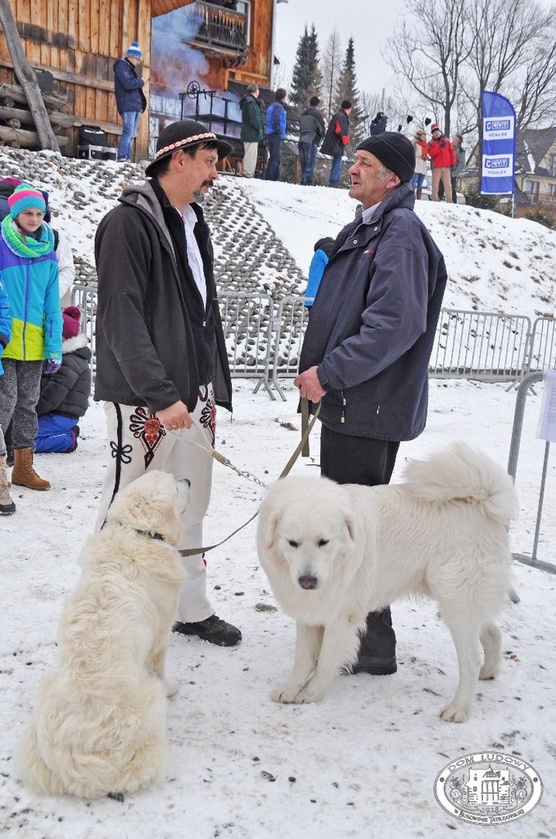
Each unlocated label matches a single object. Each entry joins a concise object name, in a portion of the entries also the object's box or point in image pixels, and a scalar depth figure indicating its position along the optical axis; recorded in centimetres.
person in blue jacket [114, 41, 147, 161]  1639
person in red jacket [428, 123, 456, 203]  2175
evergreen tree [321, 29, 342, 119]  6625
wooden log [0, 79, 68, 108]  1616
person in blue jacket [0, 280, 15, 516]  491
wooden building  1728
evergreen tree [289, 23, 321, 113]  5759
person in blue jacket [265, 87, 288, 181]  1952
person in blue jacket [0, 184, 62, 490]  545
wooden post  1619
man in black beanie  296
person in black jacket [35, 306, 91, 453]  669
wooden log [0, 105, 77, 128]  1606
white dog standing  293
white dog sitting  225
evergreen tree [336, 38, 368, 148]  5853
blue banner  1992
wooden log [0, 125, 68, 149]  1589
